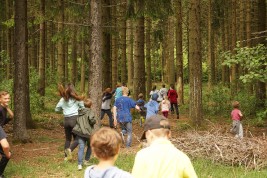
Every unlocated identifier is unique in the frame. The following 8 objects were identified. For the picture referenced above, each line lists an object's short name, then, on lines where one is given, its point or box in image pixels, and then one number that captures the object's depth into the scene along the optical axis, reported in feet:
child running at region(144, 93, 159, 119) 41.42
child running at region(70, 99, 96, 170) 30.07
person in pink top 40.24
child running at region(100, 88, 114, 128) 51.20
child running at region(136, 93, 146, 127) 51.57
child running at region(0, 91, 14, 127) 26.84
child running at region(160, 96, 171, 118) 55.11
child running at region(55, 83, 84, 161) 31.71
